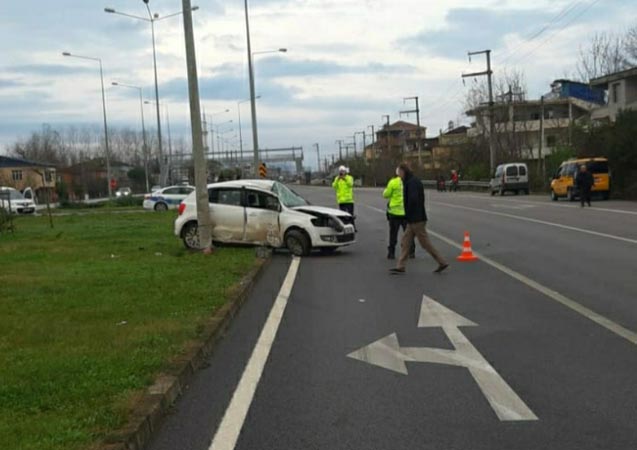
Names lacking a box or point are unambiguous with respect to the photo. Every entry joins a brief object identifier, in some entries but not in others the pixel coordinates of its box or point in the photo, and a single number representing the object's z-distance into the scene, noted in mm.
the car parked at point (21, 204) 44250
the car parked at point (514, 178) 49562
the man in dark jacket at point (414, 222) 13078
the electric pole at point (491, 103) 60938
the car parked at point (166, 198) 42188
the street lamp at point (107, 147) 55875
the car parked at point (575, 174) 36375
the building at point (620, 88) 52719
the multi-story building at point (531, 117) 74500
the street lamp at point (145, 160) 73875
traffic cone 14633
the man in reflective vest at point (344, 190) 19620
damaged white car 16469
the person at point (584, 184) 31844
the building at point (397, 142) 120562
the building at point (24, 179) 60794
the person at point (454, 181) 66488
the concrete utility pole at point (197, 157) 16250
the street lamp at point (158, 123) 38000
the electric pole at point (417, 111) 96675
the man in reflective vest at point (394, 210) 15234
